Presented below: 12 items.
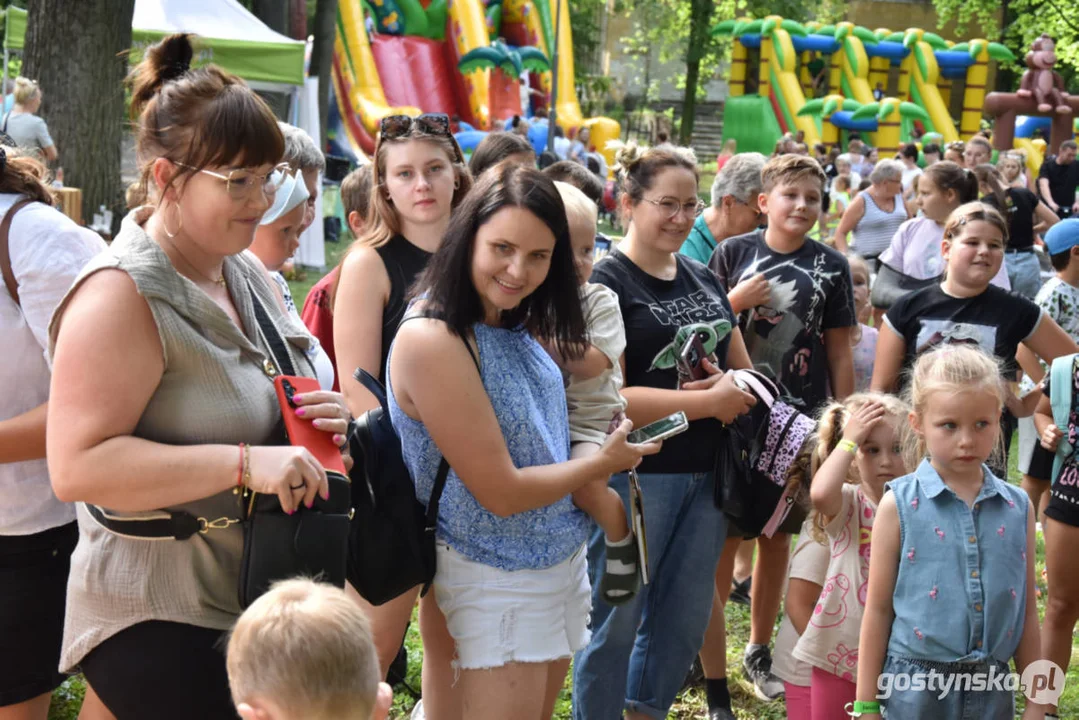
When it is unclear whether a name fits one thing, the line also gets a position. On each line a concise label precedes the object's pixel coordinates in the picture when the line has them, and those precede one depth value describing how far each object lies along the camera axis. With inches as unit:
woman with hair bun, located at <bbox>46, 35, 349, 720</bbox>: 78.1
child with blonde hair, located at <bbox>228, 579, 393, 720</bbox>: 69.8
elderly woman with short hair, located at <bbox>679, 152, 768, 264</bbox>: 190.7
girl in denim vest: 112.0
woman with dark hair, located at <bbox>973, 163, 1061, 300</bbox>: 327.0
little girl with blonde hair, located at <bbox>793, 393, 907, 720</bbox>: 131.4
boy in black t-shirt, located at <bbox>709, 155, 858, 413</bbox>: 170.7
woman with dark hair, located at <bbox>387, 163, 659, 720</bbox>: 98.8
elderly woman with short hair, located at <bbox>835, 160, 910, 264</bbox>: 378.4
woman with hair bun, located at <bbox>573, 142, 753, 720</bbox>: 136.5
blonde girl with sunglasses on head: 130.7
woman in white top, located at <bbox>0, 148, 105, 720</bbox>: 101.0
